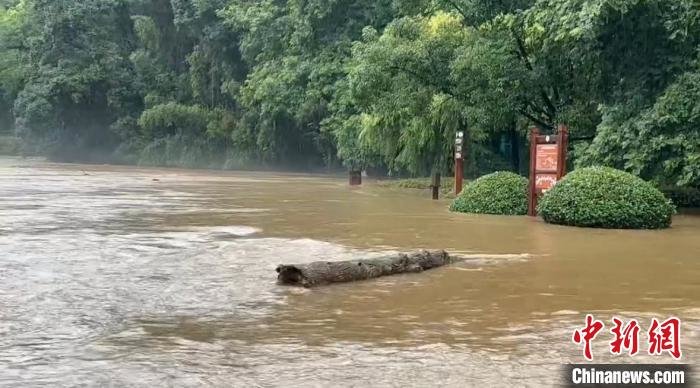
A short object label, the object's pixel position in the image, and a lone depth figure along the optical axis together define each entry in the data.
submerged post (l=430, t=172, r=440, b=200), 22.17
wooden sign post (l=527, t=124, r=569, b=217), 15.58
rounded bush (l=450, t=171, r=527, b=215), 16.41
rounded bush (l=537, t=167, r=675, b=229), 13.66
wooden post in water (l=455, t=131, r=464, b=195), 20.78
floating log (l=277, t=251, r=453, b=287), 7.77
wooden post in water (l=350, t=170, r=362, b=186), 30.02
